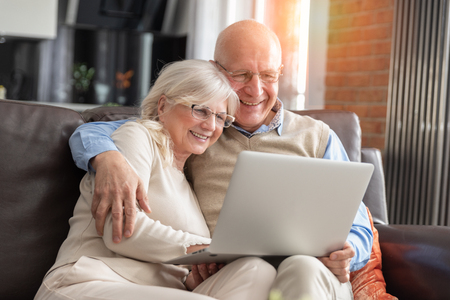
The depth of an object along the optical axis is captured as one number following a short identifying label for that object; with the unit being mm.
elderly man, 1428
